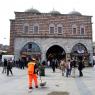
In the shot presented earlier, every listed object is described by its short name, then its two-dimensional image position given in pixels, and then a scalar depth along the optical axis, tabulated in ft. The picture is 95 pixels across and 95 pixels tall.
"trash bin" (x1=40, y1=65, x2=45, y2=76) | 38.71
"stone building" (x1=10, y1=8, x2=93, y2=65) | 79.73
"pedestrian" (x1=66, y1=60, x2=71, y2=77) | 39.48
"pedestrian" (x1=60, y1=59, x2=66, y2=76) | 43.07
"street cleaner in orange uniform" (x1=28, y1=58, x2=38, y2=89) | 23.23
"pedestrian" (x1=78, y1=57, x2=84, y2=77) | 41.32
